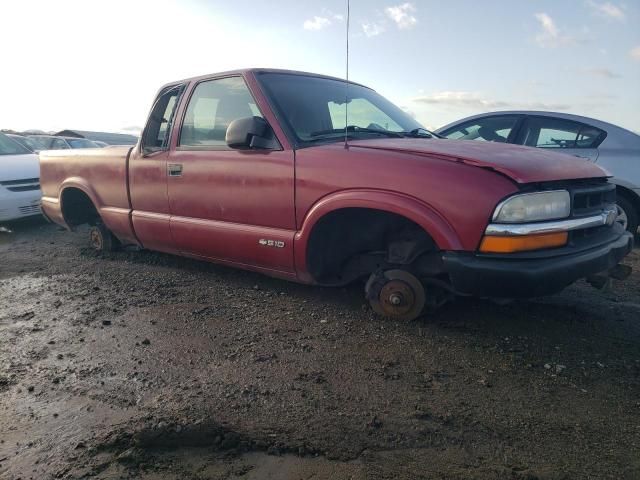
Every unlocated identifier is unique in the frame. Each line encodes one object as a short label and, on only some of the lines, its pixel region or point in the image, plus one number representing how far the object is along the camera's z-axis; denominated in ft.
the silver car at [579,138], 18.02
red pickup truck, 8.74
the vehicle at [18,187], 21.91
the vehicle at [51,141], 44.33
